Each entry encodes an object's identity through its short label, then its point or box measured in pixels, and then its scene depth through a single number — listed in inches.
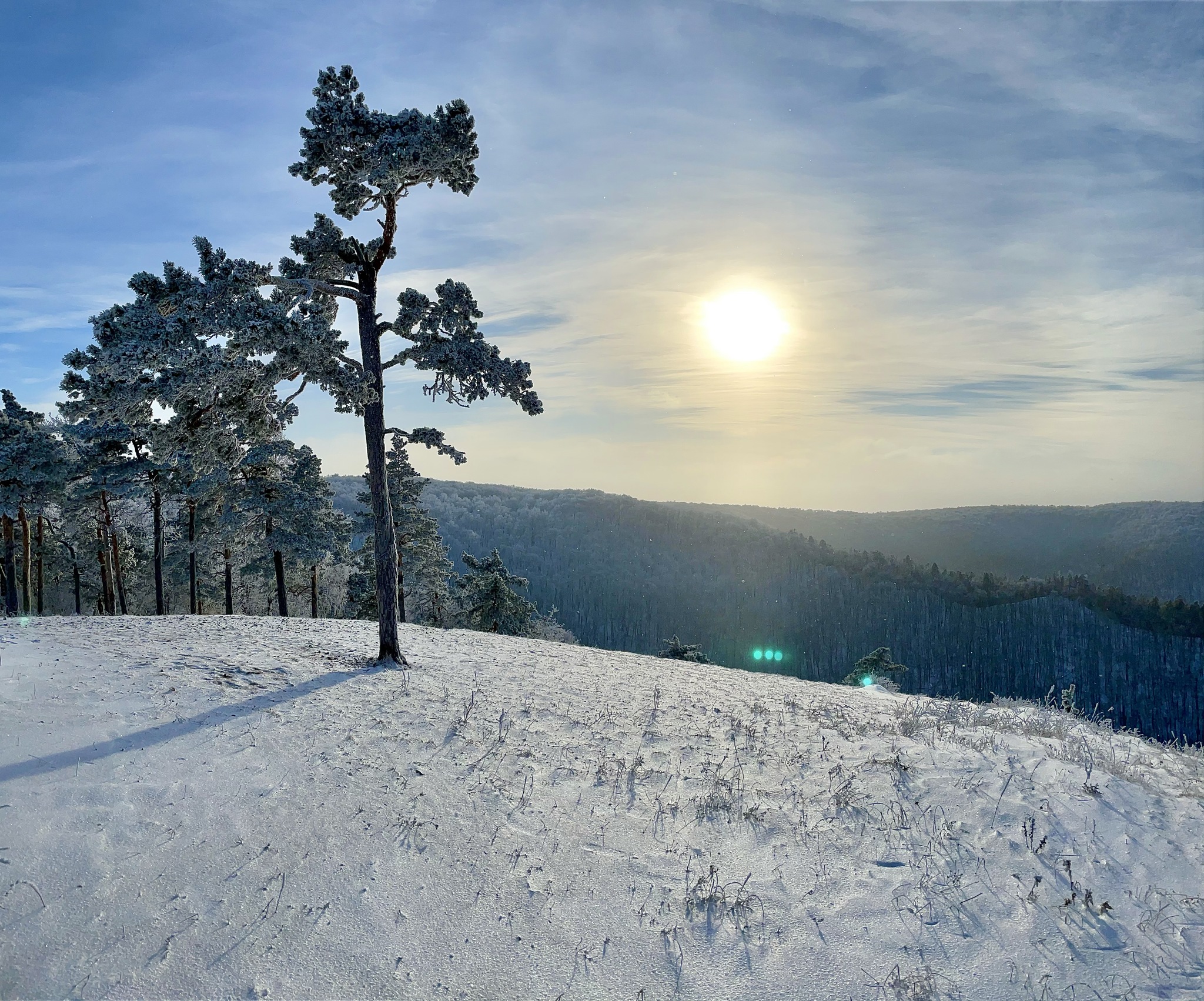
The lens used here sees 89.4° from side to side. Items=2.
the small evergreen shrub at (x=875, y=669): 1453.7
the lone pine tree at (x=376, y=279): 478.6
